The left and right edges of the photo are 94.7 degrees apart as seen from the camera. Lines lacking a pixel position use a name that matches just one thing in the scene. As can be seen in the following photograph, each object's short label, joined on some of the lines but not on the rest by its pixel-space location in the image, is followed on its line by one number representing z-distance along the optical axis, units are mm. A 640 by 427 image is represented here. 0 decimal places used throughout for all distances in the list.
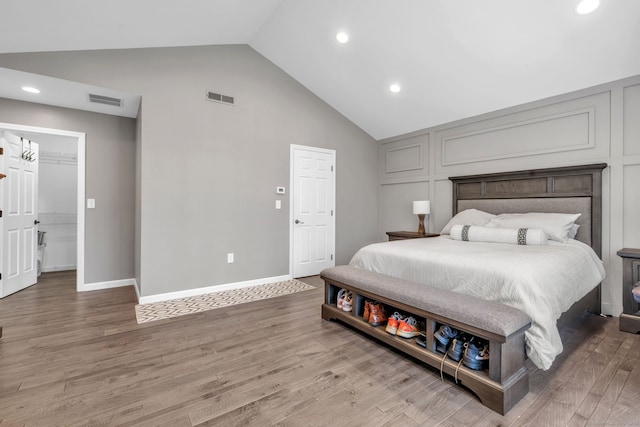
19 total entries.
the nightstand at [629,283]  2486
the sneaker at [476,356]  1660
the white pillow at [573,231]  2967
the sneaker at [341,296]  2650
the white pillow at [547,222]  2795
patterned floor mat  2930
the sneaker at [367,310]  2369
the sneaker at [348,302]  2574
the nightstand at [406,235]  4167
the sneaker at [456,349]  1760
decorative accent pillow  2676
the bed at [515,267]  1590
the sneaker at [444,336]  1836
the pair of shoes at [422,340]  1949
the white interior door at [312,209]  4359
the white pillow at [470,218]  3486
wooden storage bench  1525
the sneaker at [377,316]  2279
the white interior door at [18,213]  3396
